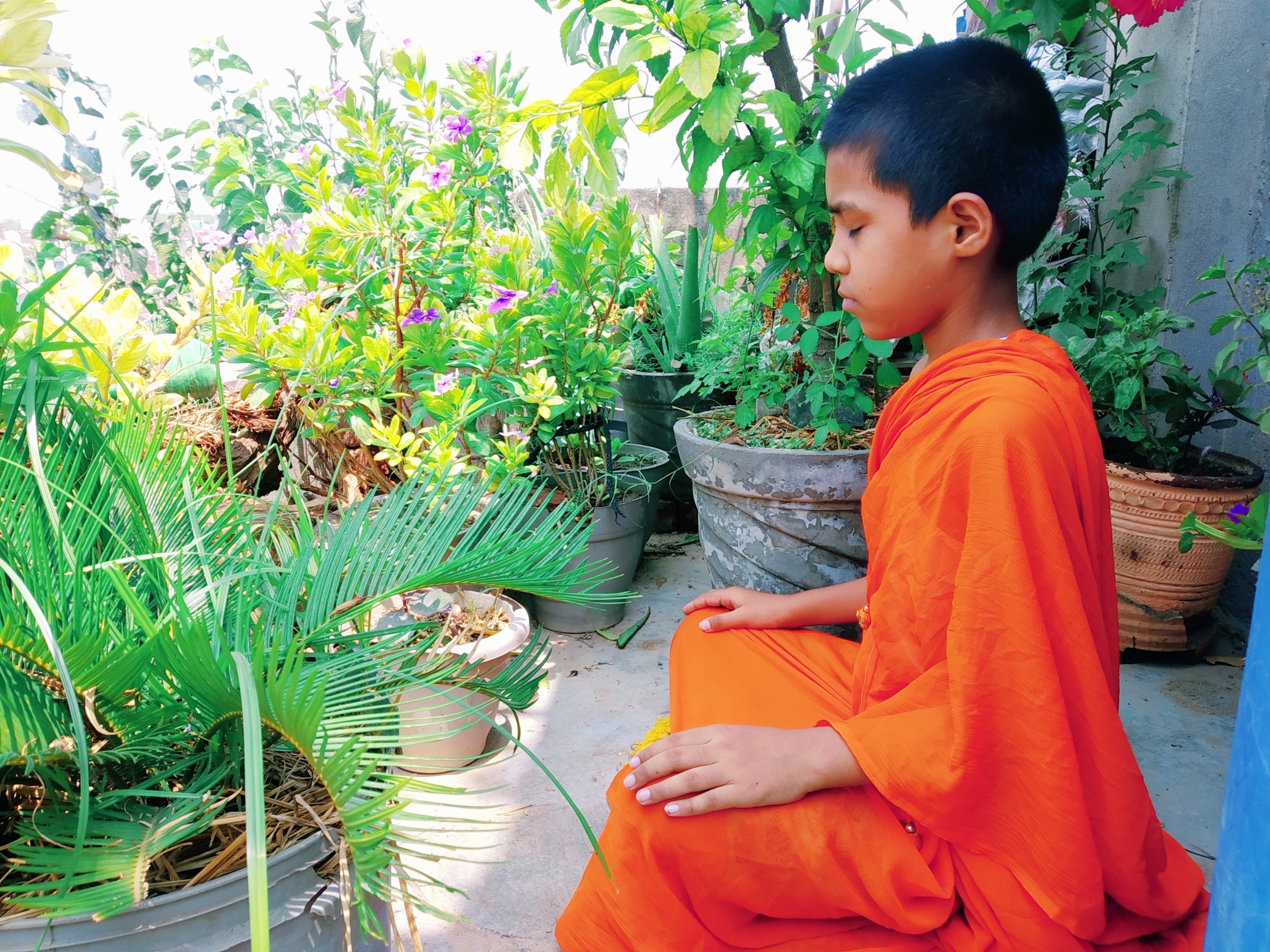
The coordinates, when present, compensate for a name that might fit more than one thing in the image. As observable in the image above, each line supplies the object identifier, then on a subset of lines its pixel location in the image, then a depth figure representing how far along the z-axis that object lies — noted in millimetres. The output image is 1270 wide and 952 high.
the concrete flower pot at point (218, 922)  680
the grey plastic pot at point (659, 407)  2879
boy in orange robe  908
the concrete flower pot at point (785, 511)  1693
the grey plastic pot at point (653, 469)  2508
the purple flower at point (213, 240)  3031
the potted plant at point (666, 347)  2877
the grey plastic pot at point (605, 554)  2318
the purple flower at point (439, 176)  2098
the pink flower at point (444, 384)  1914
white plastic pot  1623
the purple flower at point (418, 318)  2074
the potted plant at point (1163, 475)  1822
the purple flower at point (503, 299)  2023
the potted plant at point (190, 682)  664
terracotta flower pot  1811
